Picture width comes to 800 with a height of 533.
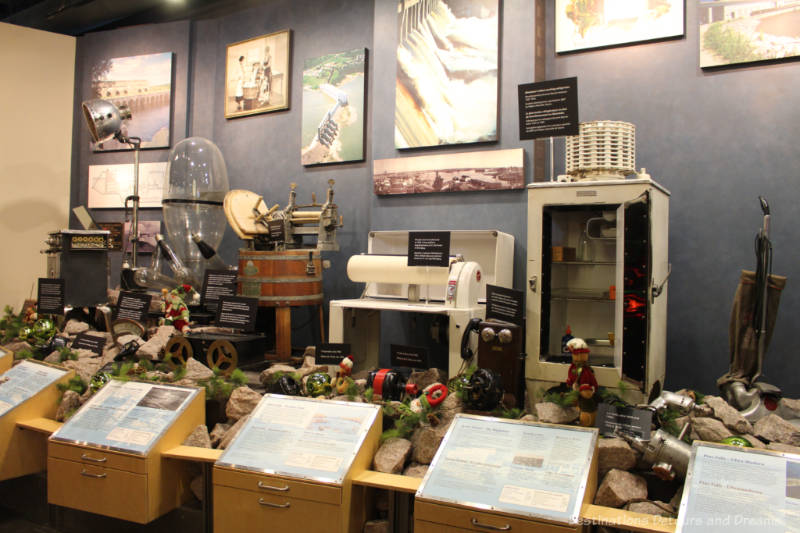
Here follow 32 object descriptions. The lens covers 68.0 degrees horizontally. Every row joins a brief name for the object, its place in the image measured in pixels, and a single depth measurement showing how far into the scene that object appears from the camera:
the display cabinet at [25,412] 3.09
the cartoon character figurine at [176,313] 4.36
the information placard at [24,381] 3.22
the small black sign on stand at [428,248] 3.75
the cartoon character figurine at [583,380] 2.59
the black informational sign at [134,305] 4.27
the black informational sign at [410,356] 3.21
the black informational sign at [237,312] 3.74
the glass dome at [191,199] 5.73
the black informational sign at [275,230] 5.02
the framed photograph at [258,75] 6.04
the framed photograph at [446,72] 4.68
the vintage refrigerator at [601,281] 3.05
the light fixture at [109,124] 5.83
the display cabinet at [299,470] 2.17
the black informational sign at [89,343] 4.02
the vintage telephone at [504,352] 3.00
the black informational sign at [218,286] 4.22
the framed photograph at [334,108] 5.55
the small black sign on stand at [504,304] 3.16
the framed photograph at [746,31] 3.89
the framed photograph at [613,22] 4.23
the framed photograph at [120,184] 6.90
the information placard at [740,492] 1.71
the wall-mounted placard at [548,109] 3.41
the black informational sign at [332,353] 3.28
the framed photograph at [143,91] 6.79
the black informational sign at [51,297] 4.86
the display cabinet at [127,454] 2.54
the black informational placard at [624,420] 2.43
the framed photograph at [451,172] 4.59
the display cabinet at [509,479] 1.88
